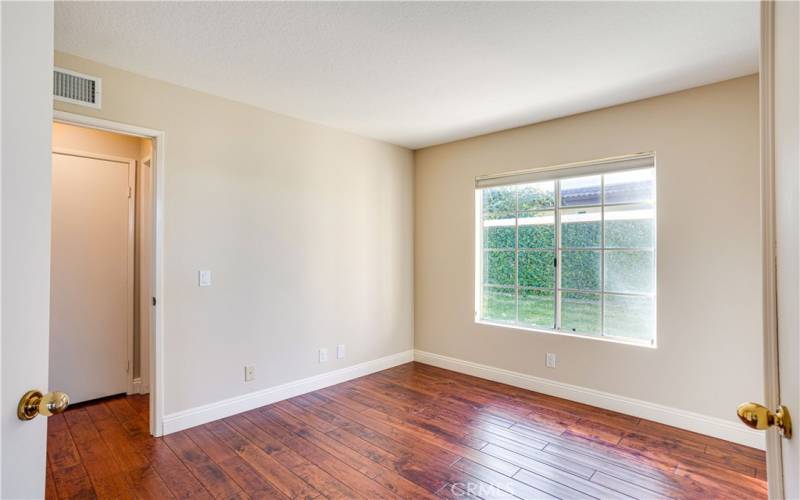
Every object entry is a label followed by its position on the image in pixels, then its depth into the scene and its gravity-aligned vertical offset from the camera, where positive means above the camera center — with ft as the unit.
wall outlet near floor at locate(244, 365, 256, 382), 10.53 -3.25
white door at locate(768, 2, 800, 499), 2.29 +0.26
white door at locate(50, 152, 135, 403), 10.73 -0.64
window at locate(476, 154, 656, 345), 10.30 +0.09
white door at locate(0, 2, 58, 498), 2.35 +0.16
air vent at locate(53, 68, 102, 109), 7.61 +3.33
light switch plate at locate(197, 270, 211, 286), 9.70 -0.62
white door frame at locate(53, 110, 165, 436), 8.95 -1.24
